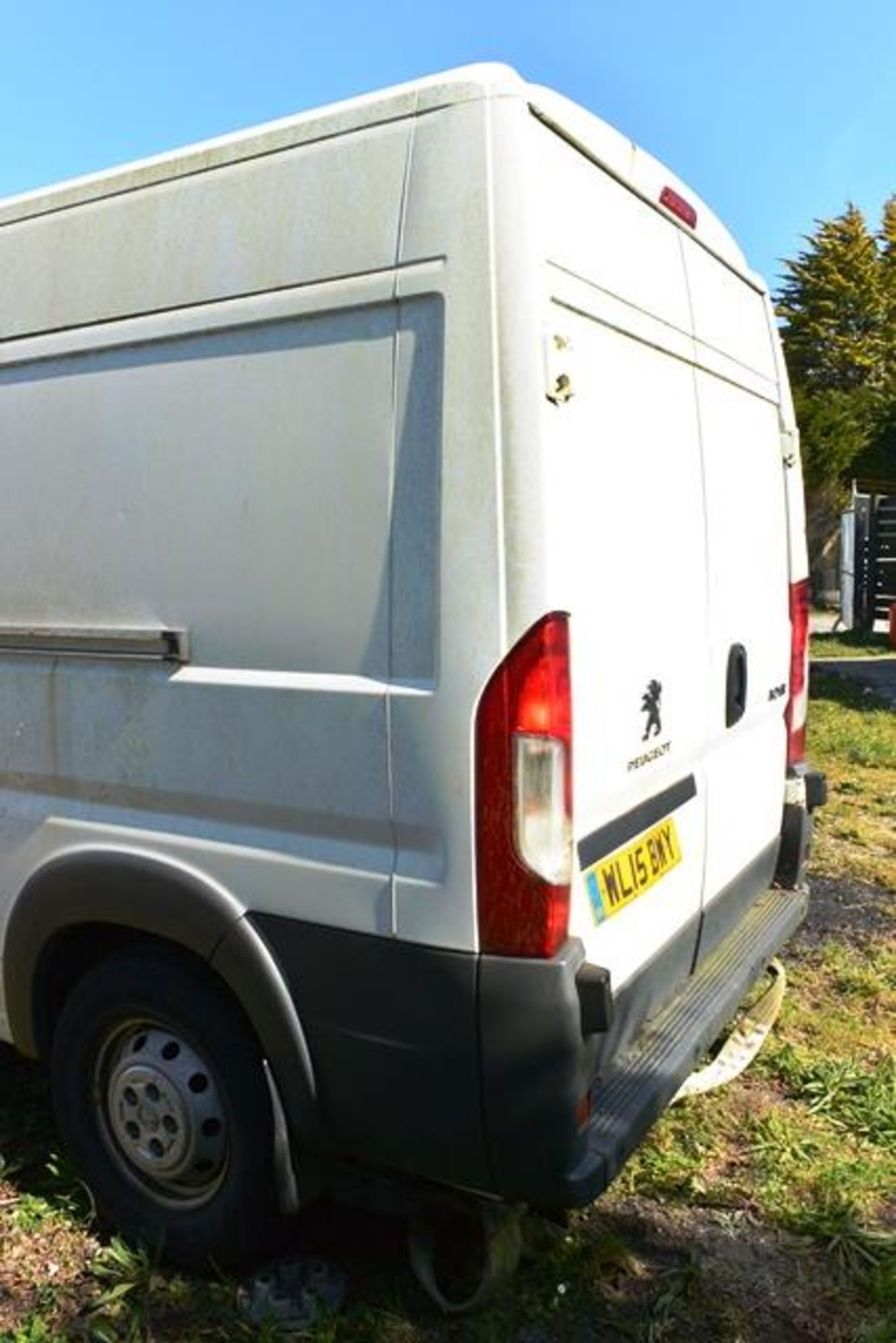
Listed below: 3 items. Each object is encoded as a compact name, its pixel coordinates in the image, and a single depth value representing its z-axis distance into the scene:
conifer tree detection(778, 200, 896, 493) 39.97
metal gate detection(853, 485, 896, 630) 17.58
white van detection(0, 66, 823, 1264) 2.16
